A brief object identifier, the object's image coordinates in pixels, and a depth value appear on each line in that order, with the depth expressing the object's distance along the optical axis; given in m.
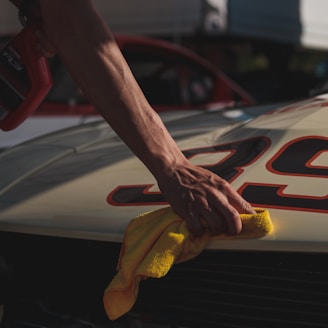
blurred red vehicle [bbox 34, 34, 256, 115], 3.23
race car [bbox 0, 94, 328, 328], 1.33
